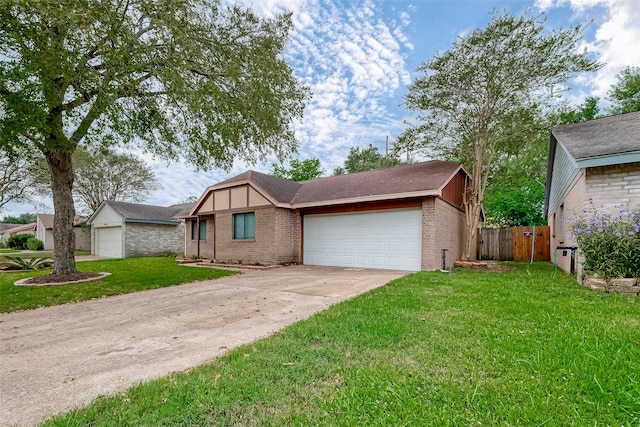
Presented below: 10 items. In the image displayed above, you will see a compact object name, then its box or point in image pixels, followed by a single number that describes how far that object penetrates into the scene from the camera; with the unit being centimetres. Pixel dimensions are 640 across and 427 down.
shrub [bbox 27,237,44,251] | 2791
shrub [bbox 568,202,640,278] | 570
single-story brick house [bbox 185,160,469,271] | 1022
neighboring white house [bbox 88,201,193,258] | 1994
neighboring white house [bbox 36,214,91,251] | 2716
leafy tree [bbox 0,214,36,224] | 6069
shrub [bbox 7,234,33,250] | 3045
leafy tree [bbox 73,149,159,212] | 2901
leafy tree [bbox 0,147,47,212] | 2164
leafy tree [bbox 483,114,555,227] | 2020
